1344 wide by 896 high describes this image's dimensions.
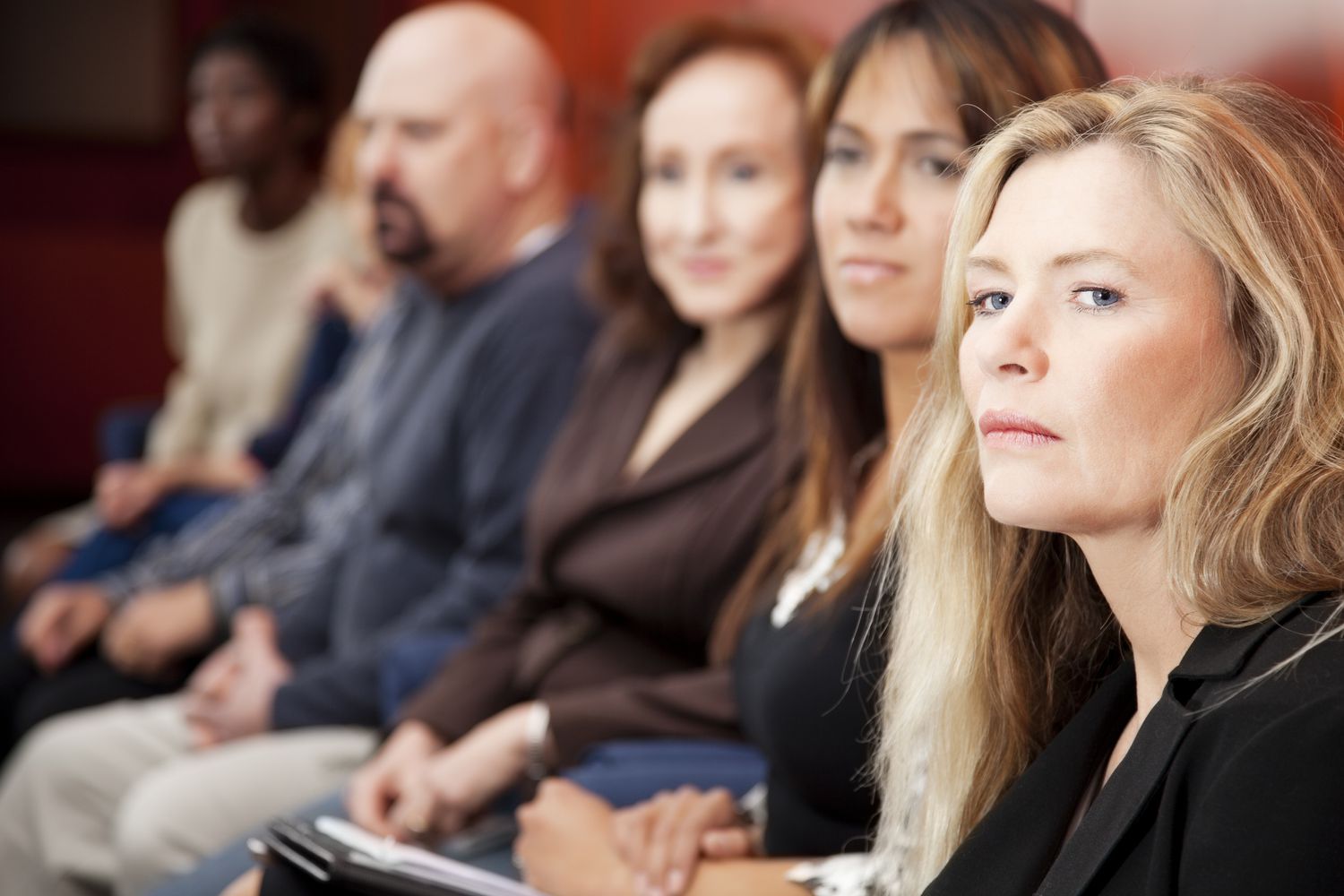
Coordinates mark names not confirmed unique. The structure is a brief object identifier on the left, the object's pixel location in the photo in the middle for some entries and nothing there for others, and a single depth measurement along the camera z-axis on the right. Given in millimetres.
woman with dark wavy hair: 2647
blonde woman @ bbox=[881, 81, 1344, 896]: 2328
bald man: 3132
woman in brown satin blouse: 2893
